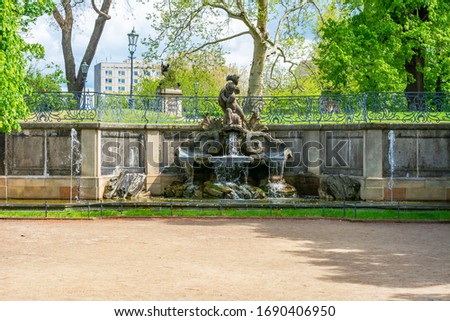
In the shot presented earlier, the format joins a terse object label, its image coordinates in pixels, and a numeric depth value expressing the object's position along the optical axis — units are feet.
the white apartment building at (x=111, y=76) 494.18
